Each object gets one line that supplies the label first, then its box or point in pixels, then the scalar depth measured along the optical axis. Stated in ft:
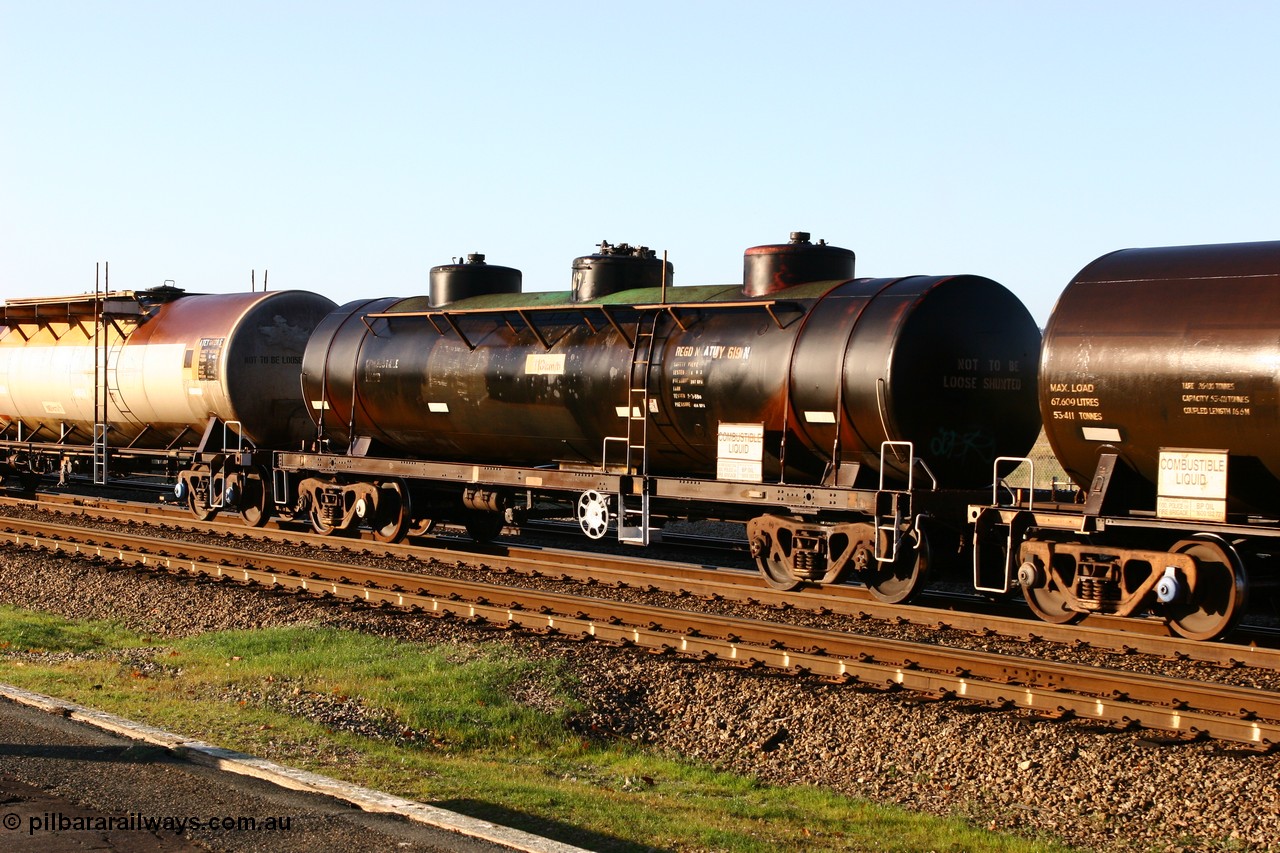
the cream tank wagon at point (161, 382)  73.61
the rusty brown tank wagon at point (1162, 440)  36.81
